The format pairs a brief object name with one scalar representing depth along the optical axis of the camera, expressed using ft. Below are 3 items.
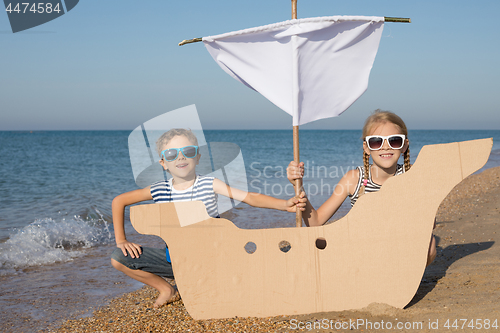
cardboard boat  8.81
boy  9.73
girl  9.69
